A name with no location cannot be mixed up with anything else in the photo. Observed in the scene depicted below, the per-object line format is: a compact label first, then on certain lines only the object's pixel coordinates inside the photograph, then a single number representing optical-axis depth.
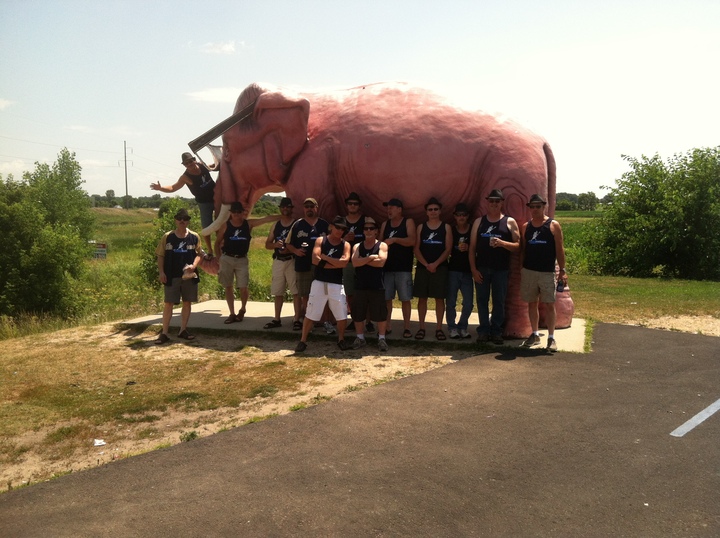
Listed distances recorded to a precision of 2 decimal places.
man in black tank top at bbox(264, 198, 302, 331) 8.07
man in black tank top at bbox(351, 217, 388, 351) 7.04
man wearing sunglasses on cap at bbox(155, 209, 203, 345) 7.72
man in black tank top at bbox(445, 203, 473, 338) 7.28
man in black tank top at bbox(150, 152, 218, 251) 9.05
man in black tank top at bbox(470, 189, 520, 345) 6.99
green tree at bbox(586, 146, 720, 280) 17.27
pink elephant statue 7.38
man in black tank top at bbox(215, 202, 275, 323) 8.59
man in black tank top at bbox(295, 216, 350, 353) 6.91
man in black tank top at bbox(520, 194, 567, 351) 6.80
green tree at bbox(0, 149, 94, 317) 12.50
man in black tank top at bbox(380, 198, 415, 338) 7.43
